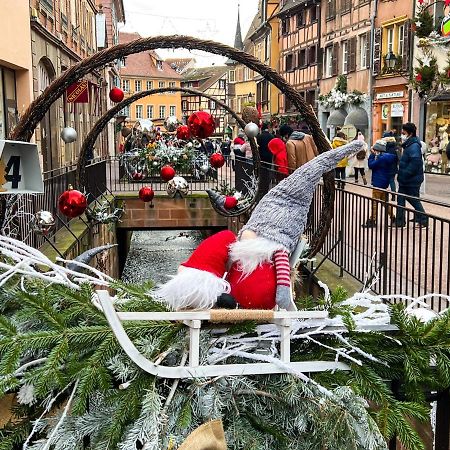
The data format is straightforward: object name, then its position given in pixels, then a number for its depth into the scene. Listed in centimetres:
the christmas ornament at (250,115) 1101
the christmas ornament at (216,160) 1210
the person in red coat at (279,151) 1041
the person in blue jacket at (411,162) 1046
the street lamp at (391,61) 2457
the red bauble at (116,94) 889
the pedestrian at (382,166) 1175
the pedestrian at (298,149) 964
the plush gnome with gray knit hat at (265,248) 260
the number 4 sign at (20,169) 354
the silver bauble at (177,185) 1137
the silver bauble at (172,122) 1455
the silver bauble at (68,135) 815
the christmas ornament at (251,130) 963
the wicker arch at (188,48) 391
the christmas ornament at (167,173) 1212
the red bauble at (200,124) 883
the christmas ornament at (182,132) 1258
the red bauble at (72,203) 614
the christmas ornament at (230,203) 957
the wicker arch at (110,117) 713
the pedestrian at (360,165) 1884
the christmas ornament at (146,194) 1136
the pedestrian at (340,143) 1580
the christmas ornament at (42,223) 671
